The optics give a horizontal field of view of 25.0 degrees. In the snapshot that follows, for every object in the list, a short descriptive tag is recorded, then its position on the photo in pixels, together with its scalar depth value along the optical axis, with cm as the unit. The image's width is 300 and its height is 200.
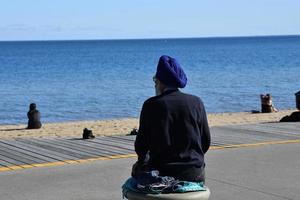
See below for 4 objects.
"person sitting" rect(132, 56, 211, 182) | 461
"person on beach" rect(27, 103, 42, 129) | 1983
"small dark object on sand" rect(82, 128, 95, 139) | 1169
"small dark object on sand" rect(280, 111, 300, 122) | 1437
